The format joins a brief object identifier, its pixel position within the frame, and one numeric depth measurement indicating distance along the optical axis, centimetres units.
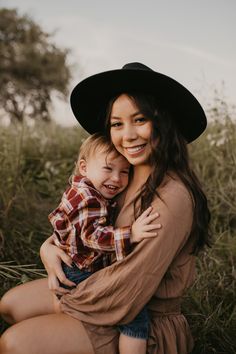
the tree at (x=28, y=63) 1961
